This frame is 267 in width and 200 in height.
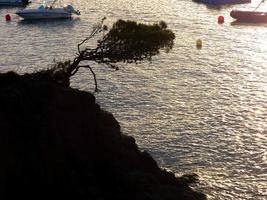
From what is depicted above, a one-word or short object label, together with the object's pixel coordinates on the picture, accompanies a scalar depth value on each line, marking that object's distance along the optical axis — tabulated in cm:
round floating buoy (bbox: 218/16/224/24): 7594
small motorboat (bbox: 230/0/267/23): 7725
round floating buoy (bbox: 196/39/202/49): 6109
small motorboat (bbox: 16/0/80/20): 7794
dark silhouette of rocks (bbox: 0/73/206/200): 2169
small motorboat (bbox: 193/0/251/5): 9191
